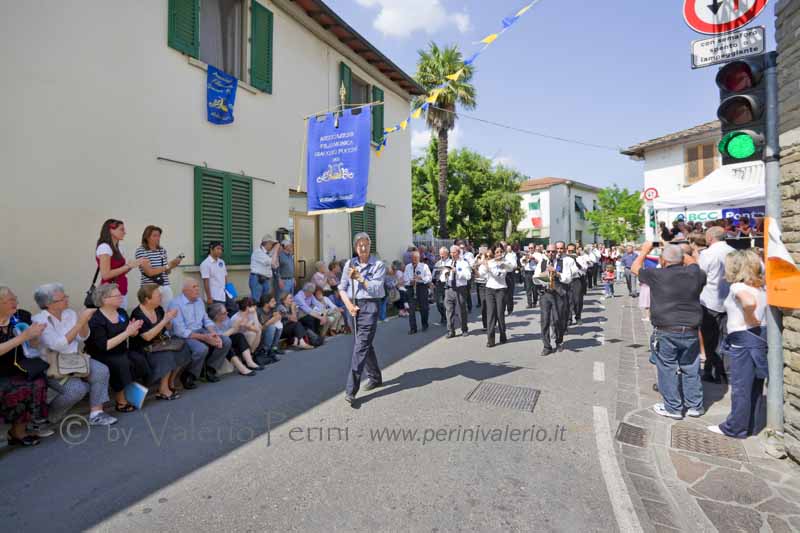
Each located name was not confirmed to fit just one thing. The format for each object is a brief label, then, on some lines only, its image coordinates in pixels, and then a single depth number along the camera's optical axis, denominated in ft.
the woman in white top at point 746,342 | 13.17
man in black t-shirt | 14.71
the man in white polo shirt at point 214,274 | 24.68
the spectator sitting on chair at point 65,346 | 14.16
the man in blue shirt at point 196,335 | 18.89
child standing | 49.78
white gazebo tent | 29.76
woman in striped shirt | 20.61
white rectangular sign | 12.94
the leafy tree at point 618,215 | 108.06
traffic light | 12.37
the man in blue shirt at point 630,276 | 48.00
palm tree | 71.36
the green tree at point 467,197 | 102.63
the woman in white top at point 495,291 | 25.81
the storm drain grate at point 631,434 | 13.24
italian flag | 152.46
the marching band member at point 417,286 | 30.60
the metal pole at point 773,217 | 12.28
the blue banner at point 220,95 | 27.66
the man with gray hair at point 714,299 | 18.43
